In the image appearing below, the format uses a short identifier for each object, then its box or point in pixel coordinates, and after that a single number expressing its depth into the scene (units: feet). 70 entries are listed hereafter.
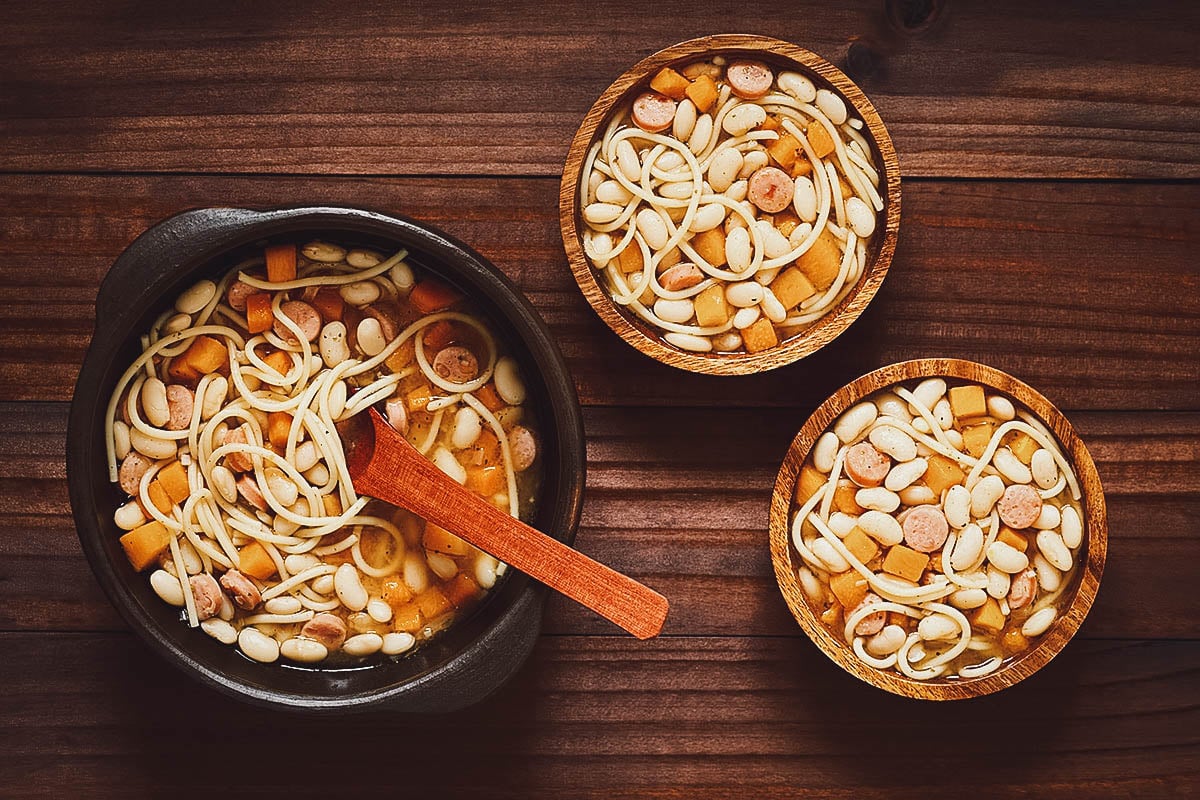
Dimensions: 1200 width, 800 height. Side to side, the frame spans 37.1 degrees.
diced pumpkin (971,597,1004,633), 2.59
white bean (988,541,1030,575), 2.58
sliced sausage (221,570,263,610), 2.49
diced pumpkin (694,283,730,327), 2.60
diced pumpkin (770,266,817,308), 2.60
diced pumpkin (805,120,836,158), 2.60
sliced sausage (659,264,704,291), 2.59
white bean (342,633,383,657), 2.51
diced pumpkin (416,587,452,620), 2.54
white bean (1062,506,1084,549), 2.59
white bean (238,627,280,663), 2.51
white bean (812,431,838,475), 2.58
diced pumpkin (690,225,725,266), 2.61
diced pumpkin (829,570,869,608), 2.59
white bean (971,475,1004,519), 2.57
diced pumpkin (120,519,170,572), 2.49
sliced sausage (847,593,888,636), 2.58
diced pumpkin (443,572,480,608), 2.54
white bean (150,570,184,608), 2.50
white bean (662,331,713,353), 2.61
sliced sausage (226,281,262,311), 2.50
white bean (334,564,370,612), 2.50
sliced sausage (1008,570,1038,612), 2.59
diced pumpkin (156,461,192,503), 2.50
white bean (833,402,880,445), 2.58
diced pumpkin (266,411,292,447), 2.49
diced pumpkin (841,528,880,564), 2.58
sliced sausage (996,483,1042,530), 2.58
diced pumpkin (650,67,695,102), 2.59
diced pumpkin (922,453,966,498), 2.59
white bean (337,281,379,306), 2.51
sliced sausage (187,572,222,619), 2.50
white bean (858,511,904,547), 2.57
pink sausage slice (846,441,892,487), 2.58
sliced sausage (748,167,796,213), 2.59
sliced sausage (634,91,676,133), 2.60
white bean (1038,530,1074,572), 2.58
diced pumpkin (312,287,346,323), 2.52
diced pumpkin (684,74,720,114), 2.59
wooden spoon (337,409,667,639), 2.44
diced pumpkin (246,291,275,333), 2.50
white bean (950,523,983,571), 2.57
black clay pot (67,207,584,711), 2.37
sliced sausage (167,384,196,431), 2.50
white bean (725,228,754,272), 2.59
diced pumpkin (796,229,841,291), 2.60
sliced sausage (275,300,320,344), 2.50
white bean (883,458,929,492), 2.57
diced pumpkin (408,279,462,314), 2.52
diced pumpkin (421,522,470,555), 2.51
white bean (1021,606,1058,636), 2.59
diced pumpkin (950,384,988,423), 2.59
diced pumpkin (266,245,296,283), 2.49
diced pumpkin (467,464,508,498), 2.53
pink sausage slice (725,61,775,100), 2.60
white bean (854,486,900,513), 2.58
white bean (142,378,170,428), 2.48
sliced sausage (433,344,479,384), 2.52
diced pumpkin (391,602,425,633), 2.53
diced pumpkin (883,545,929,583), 2.58
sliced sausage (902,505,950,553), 2.57
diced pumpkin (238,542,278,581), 2.50
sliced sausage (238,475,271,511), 2.49
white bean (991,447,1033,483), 2.58
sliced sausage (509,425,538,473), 2.53
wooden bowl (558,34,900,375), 2.57
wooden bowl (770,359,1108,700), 2.56
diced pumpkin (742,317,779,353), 2.60
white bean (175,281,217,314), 2.49
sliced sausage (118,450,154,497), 2.50
